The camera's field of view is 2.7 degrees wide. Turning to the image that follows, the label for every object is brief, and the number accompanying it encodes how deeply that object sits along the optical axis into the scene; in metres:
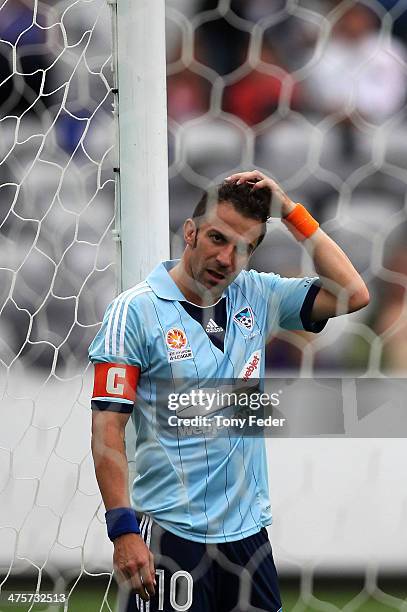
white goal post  17.60
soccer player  17.71
